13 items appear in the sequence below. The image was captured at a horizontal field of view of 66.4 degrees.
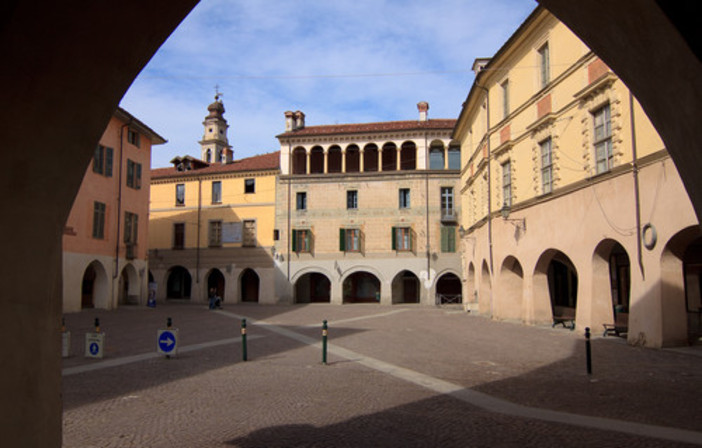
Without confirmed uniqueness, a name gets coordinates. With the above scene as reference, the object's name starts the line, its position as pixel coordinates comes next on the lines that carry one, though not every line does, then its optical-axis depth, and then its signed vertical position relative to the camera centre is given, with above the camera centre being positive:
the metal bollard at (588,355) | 10.14 -1.84
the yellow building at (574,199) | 13.29 +1.84
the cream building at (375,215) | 40.53 +3.53
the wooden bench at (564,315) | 19.16 -2.29
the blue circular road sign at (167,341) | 12.20 -1.80
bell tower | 65.69 +15.96
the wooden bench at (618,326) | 15.38 -2.01
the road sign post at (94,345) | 12.23 -1.89
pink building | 27.80 +2.23
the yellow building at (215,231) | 43.38 +2.57
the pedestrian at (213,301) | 34.26 -2.52
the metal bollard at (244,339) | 12.09 -1.75
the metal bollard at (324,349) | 11.52 -1.89
